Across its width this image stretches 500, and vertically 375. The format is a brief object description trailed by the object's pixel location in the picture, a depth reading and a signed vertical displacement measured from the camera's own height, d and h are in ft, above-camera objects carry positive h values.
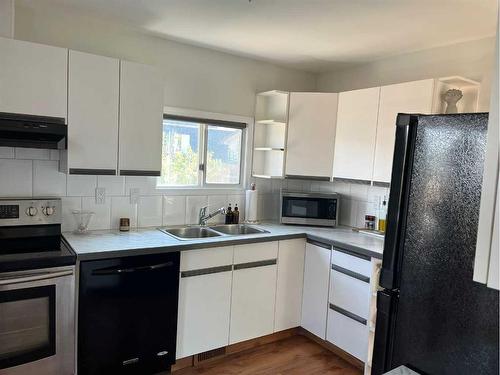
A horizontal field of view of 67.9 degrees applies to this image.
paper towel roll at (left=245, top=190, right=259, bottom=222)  11.12 -1.24
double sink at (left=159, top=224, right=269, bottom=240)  9.75 -1.91
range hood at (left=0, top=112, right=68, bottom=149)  6.71 +0.35
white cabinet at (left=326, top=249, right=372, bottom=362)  8.48 -3.20
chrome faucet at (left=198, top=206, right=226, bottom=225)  10.27 -1.53
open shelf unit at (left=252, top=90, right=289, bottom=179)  11.11 +0.91
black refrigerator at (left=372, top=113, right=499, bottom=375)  3.62 -0.94
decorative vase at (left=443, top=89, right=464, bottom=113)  8.36 +1.73
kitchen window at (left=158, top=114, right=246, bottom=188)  10.14 +0.21
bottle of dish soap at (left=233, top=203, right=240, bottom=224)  10.94 -1.59
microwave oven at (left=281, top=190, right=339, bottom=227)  10.94 -1.25
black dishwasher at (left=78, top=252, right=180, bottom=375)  7.04 -3.18
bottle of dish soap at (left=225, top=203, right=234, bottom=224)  10.89 -1.62
